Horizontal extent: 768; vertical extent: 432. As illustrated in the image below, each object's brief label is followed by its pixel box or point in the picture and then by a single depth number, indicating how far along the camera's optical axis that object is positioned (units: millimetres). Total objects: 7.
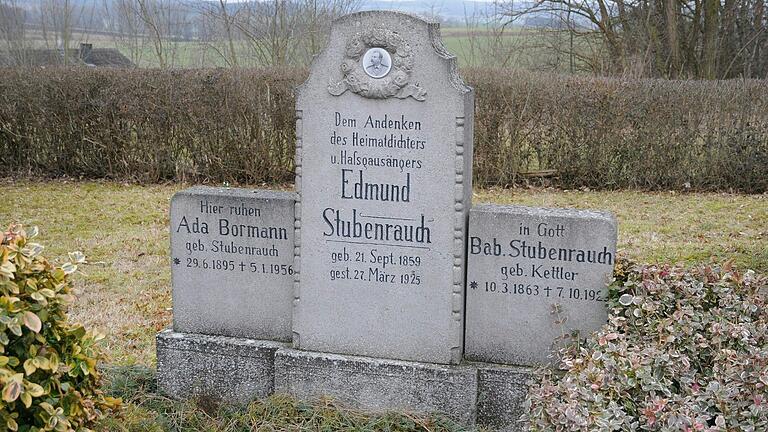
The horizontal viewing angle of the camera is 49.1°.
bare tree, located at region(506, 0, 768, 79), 15844
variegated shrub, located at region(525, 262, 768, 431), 2910
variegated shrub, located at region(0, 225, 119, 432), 2854
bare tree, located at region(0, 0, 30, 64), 17094
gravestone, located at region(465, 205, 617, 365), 4270
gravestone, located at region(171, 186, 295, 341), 4715
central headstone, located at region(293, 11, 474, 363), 4227
